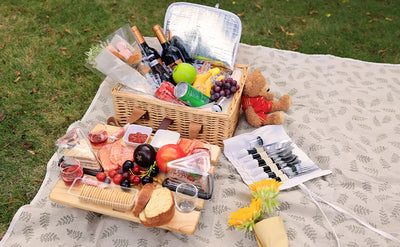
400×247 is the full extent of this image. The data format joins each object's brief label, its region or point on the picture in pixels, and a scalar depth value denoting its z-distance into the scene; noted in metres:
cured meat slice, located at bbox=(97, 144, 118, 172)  1.71
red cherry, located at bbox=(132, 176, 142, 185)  1.63
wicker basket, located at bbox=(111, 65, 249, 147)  1.94
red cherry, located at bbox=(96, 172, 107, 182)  1.63
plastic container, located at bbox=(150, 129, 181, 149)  1.82
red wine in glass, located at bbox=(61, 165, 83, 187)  1.59
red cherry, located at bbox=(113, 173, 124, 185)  1.62
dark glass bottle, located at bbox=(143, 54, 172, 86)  2.15
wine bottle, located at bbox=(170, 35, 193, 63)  2.33
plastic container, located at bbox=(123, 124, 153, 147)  1.91
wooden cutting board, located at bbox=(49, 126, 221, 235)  1.49
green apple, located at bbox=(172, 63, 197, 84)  2.04
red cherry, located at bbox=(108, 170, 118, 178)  1.64
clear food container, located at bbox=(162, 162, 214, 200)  1.63
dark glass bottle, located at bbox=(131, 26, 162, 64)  2.18
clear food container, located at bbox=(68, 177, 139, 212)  1.51
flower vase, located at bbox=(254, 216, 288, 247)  1.52
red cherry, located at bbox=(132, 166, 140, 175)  1.66
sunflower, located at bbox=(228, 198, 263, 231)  1.60
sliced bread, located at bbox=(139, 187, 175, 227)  1.44
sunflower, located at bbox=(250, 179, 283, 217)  1.66
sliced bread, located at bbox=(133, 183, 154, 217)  1.50
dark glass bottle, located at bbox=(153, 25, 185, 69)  2.24
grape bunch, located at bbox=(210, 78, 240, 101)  1.99
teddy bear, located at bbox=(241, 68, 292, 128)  2.17
